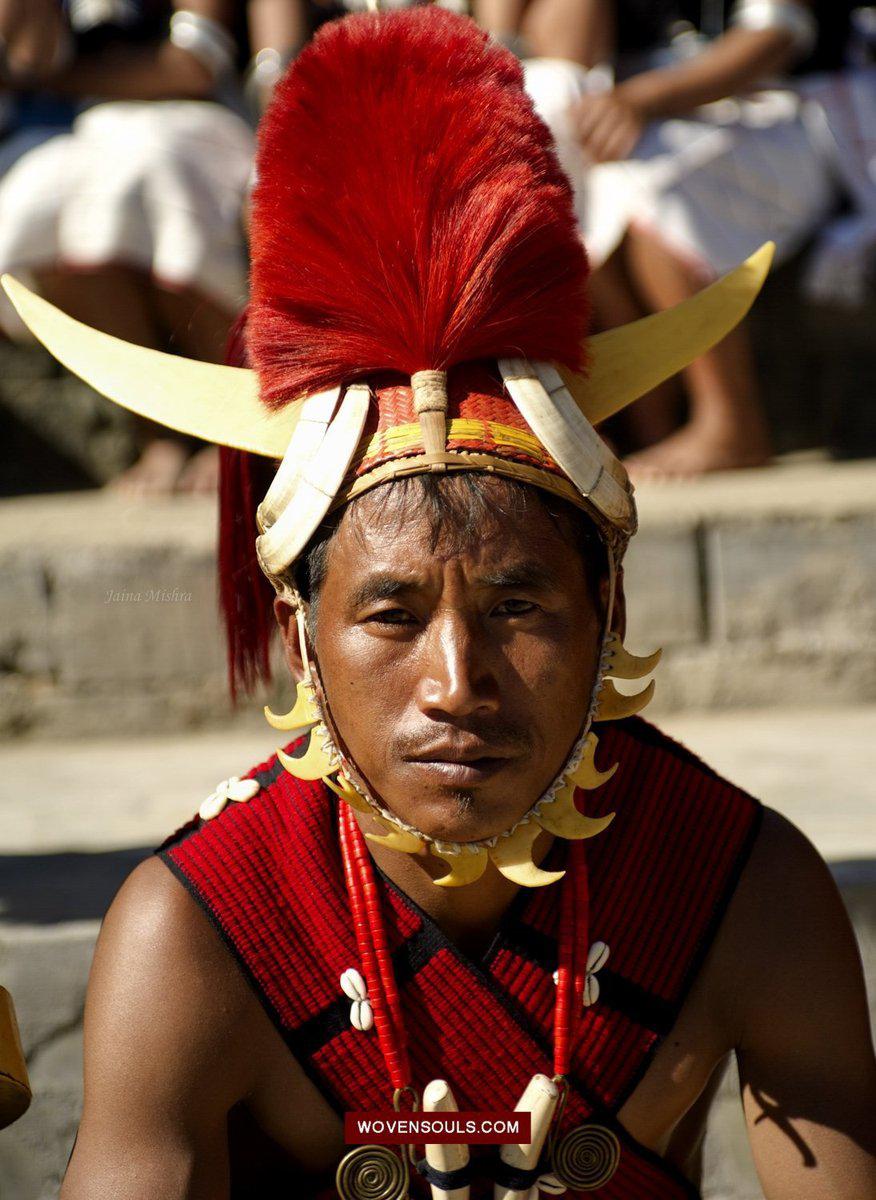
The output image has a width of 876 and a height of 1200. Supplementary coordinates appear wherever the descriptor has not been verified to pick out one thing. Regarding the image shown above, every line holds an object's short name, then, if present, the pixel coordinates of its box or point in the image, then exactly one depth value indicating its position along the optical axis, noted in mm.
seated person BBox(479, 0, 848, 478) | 8258
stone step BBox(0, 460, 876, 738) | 7398
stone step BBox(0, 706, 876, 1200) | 4832
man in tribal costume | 3283
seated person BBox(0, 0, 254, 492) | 8250
